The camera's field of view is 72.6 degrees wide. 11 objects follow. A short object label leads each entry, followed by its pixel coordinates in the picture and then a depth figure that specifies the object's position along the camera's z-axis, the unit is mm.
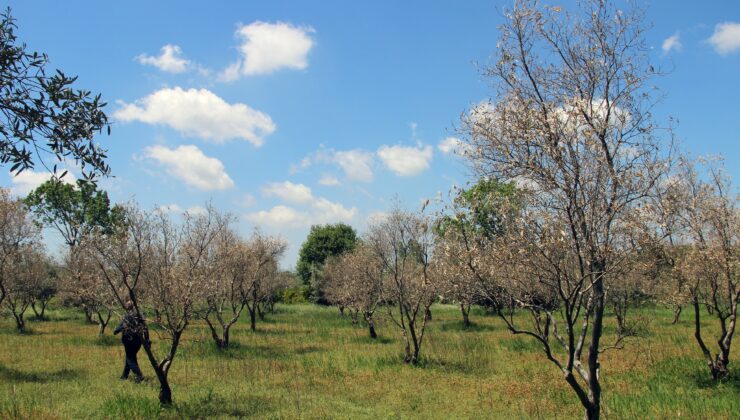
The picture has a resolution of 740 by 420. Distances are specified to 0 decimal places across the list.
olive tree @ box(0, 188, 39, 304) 23297
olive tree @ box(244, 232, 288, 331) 35562
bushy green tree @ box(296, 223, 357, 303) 81700
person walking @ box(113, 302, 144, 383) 15880
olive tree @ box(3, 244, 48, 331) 31112
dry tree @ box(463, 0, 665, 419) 7891
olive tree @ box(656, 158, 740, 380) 14992
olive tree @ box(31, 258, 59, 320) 42188
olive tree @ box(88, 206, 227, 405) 14148
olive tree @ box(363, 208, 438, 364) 21875
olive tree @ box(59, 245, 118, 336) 16406
